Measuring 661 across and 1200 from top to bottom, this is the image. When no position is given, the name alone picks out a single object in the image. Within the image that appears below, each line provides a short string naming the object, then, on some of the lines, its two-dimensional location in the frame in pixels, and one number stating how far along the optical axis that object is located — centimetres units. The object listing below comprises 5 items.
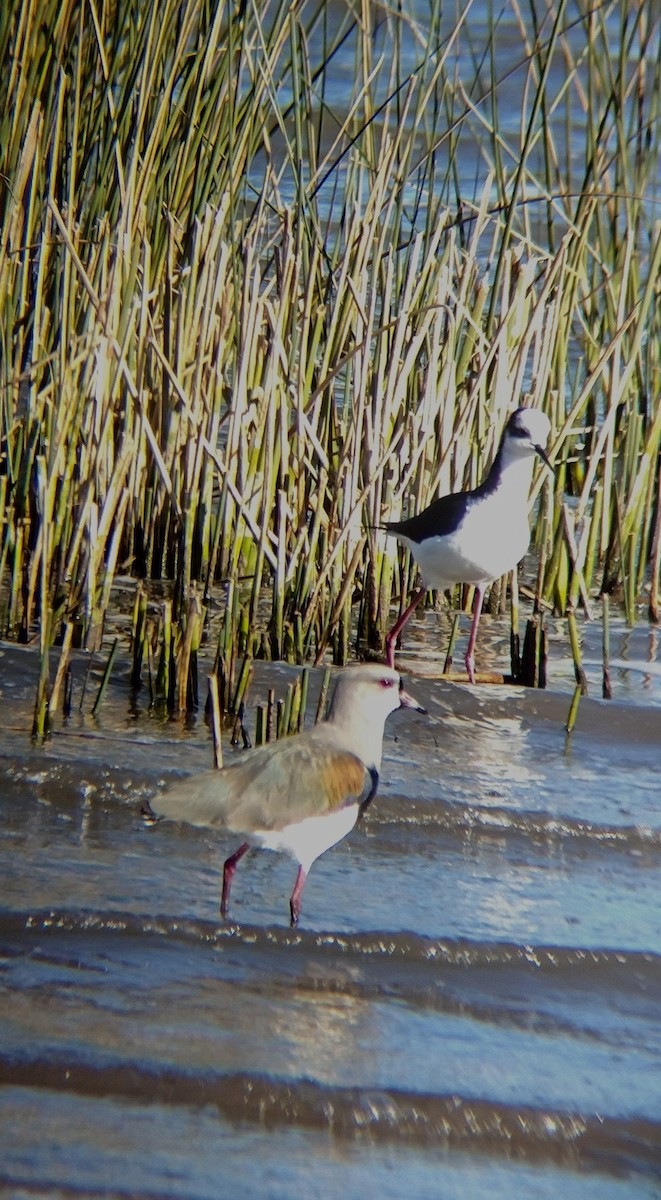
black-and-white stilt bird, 1006
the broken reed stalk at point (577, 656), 916
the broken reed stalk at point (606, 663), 926
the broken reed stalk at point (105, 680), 846
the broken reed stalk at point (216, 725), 732
